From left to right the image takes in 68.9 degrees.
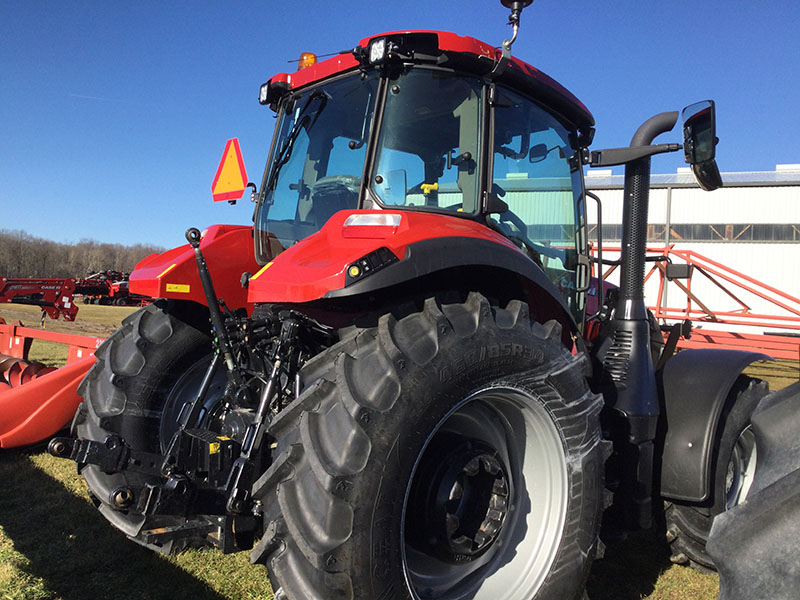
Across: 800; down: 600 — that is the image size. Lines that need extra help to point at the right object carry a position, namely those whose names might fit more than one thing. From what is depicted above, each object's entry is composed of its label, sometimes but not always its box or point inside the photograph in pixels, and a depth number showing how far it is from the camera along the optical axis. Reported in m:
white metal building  23.66
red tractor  1.74
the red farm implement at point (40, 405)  4.07
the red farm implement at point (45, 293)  10.40
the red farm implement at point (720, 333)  3.86
